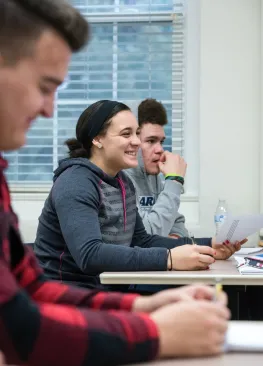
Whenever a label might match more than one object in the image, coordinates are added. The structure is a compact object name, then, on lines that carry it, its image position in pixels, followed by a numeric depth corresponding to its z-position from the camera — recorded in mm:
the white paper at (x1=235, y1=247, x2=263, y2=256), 2867
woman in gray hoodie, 2141
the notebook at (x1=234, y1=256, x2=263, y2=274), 2137
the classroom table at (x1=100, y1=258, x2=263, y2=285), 2033
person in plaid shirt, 870
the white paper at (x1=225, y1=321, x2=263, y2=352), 1054
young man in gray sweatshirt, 3260
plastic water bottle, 3871
